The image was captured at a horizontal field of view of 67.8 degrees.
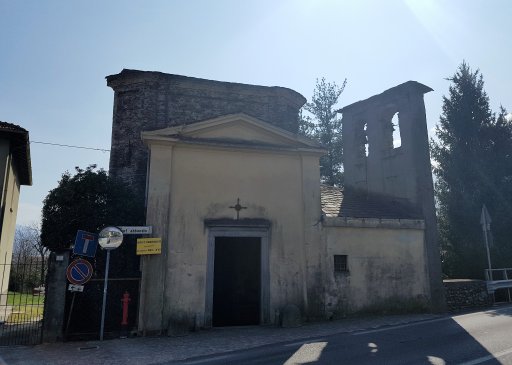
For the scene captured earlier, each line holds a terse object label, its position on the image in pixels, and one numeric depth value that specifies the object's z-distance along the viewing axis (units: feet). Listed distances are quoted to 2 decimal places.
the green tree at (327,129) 93.61
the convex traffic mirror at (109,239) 29.58
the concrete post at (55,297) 28.27
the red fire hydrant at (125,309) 30.83
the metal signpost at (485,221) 48.21
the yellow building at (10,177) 40.34
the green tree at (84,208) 36.99
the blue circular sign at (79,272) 28.35
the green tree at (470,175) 59.36
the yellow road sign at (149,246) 31.65
